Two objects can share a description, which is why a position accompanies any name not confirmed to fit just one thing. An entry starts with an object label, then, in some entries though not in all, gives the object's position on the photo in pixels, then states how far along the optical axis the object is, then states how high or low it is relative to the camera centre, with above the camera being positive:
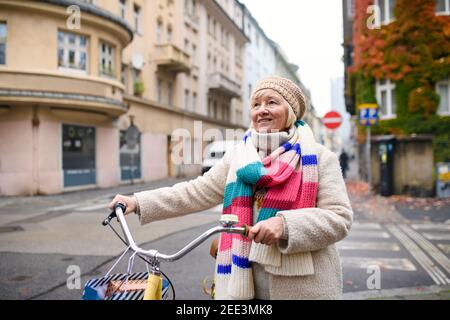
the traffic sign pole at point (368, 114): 14.34 +1.57
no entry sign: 14.07 +1.35
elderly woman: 1.72 -0.21
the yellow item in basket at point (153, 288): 1.62 -0.50
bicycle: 1.59 -0.50
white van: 20.88 +0.45
